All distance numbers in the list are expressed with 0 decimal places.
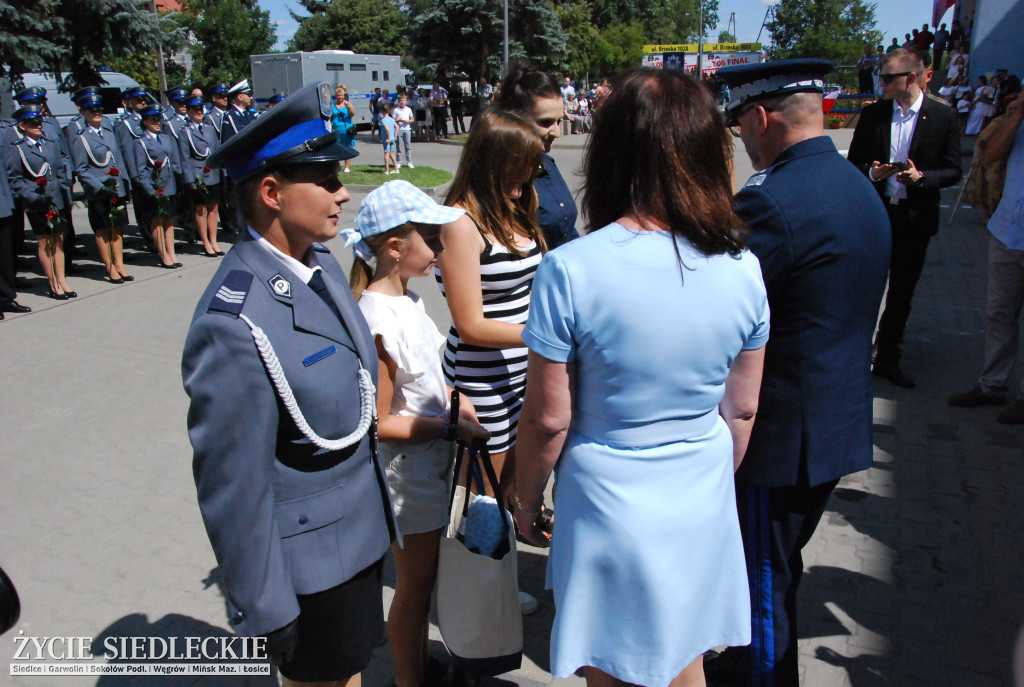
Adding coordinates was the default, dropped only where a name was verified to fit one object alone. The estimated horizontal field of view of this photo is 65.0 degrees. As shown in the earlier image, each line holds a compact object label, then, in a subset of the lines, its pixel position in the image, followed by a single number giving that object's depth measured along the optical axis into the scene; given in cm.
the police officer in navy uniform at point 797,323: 218
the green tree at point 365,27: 5297
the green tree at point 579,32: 4041
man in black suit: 500
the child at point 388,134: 1741
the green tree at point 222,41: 3669
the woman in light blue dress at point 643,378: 172
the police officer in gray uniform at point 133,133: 922
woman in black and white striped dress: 272
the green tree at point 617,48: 4403
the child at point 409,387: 235
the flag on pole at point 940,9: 3471
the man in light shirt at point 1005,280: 461
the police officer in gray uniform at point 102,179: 870
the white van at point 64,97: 1321
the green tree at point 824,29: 4431
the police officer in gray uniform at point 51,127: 843
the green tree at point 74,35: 1059
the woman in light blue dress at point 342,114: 1735
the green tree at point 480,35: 3067
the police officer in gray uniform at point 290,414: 169
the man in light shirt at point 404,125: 1827
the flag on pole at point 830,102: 2438
